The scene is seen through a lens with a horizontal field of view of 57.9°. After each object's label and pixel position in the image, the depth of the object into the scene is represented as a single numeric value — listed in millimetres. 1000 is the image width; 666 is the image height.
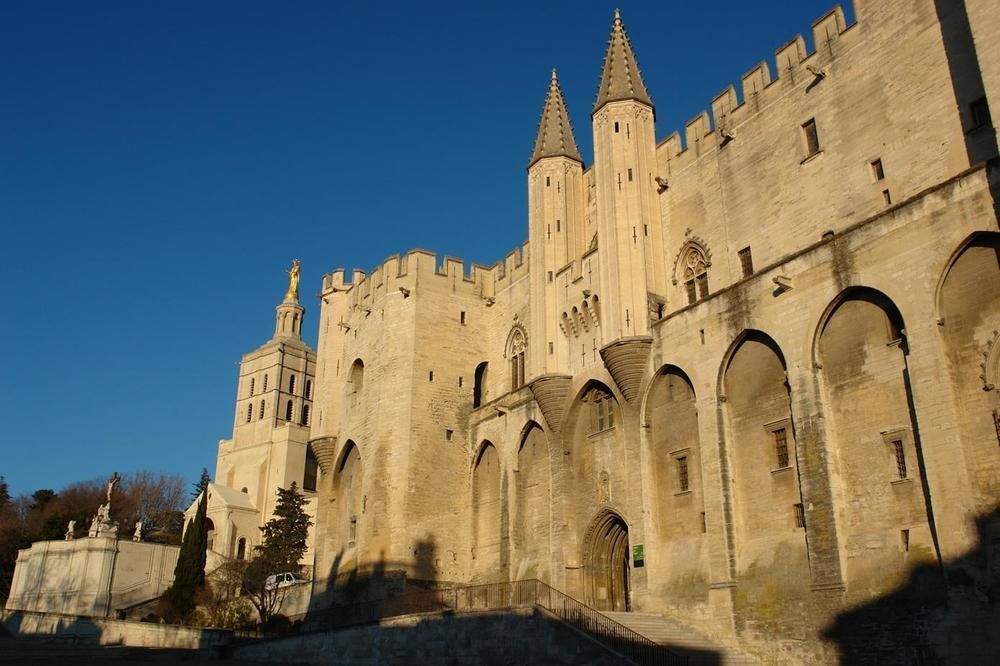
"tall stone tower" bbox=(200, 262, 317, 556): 57094
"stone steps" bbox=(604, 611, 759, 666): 19609
